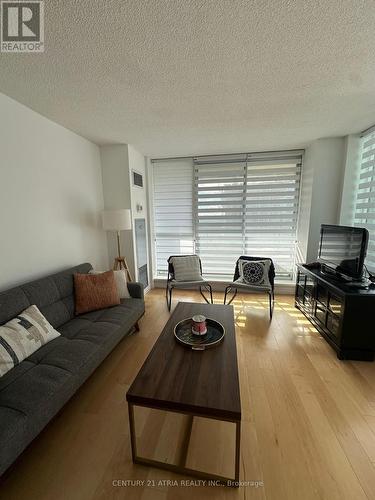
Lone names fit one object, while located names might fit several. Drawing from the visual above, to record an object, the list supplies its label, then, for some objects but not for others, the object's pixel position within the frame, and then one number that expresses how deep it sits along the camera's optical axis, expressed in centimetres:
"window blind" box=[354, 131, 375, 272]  258
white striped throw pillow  138
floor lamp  282
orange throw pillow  218
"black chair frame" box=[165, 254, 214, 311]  314
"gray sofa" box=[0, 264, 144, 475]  108
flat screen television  208
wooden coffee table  105
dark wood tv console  195
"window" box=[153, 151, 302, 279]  359
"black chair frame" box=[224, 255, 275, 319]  287
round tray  151
